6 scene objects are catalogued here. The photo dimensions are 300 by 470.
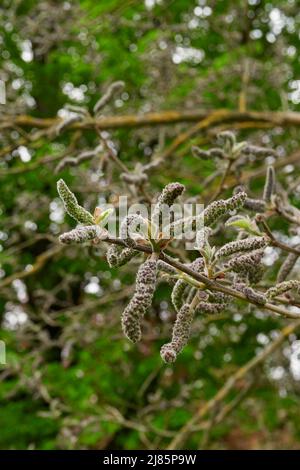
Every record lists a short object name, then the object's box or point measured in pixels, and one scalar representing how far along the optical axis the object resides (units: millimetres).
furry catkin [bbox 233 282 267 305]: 623
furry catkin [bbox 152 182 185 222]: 585
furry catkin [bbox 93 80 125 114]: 1050
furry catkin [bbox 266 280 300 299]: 643
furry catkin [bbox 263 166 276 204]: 811
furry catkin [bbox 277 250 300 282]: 757
